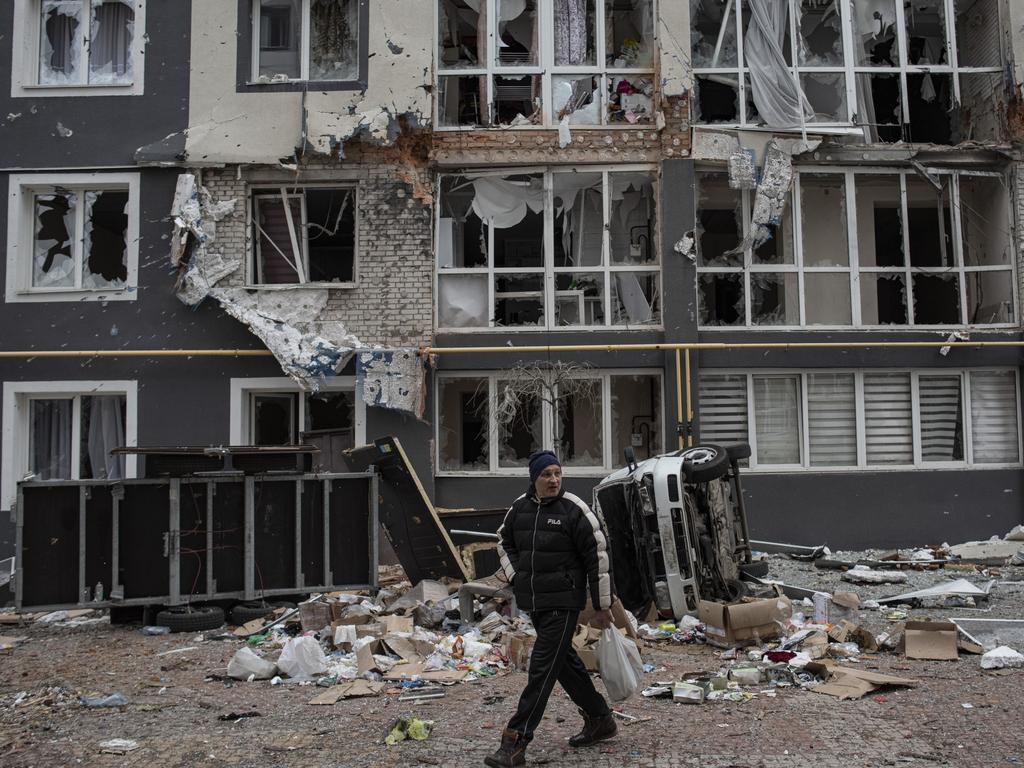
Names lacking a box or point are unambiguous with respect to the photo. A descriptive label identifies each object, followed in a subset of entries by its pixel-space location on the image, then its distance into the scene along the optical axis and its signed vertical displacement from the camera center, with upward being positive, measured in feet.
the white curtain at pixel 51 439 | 43.42 +0.38
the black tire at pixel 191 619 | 27.96 -5.39
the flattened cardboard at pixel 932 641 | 22.84 -5.27
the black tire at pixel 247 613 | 28.50 -5.31
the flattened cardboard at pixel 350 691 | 20.47 -5.75
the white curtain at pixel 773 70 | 43.14 +17.60
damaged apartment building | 42.34 +9.35
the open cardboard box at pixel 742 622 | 23.50 -4.86
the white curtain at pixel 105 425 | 43.39 +1.00
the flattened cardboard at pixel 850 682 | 19.66 -5.51
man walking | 15.92 -2.61
